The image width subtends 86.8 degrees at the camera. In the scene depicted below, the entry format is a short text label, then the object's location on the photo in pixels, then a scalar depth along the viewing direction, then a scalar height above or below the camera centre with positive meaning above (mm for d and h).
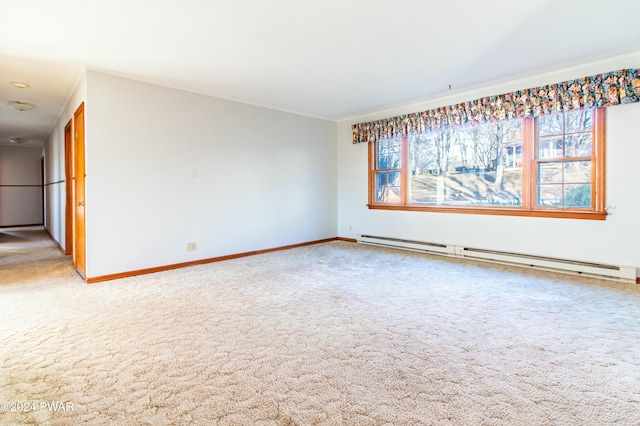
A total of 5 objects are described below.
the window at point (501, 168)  4039 +513
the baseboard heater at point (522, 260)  3807 -733
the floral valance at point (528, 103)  3686 +1295
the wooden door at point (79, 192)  4027 +184
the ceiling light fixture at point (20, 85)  4280 +1572
